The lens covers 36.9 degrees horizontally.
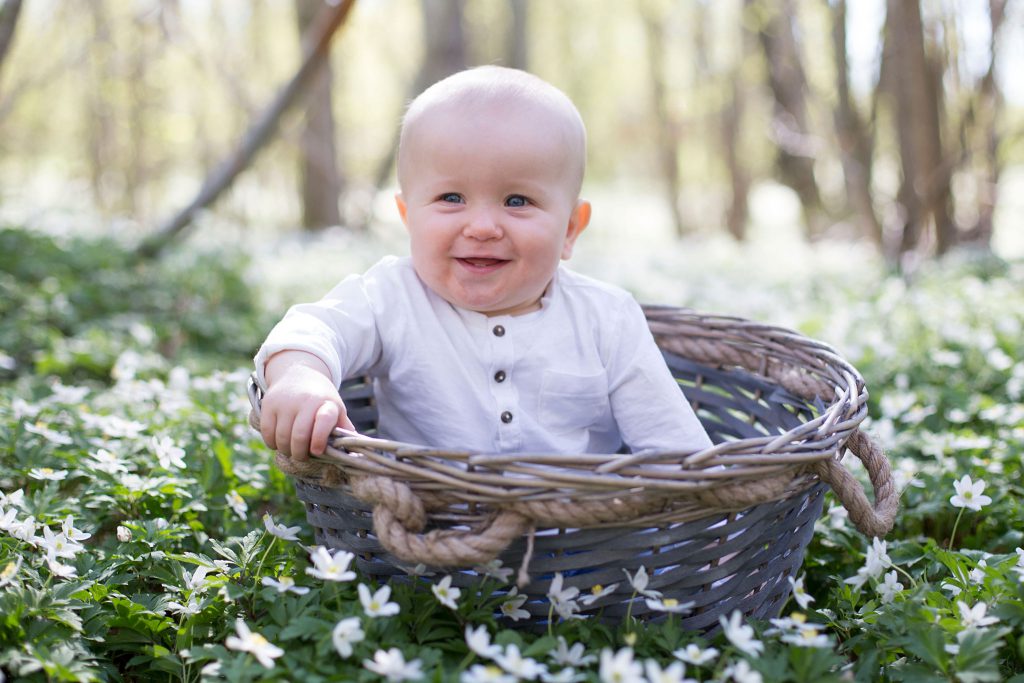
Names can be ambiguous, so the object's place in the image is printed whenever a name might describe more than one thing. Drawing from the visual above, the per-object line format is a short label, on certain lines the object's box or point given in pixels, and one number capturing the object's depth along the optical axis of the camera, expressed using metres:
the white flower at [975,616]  0.85
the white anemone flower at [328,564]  0.85
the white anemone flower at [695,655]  0.84
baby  0.99
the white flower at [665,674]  0.80
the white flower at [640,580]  0.87
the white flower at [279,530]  0.91
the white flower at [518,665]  0.81
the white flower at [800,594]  0.90
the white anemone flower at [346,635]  0.83
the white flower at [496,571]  0.87
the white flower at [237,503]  0.99
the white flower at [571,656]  0.84
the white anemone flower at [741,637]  0.84
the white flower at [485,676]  0.80
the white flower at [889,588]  0.91
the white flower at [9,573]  0.85
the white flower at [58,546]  0.89
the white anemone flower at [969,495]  0.97
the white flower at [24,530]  0.89
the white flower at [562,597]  0.87
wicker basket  0.84
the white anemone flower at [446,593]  0.86
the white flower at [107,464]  0.97
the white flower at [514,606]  0.88
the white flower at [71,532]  0.90
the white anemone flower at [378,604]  0.85
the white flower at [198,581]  0.90
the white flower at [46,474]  0.96
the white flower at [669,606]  0.87
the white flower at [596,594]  0.88
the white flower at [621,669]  0.80
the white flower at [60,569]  0.87
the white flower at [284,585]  0.86
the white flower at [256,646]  0.81
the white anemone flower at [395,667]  0.80
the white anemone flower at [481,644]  0.82
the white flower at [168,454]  0.99
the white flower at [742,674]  0.81
